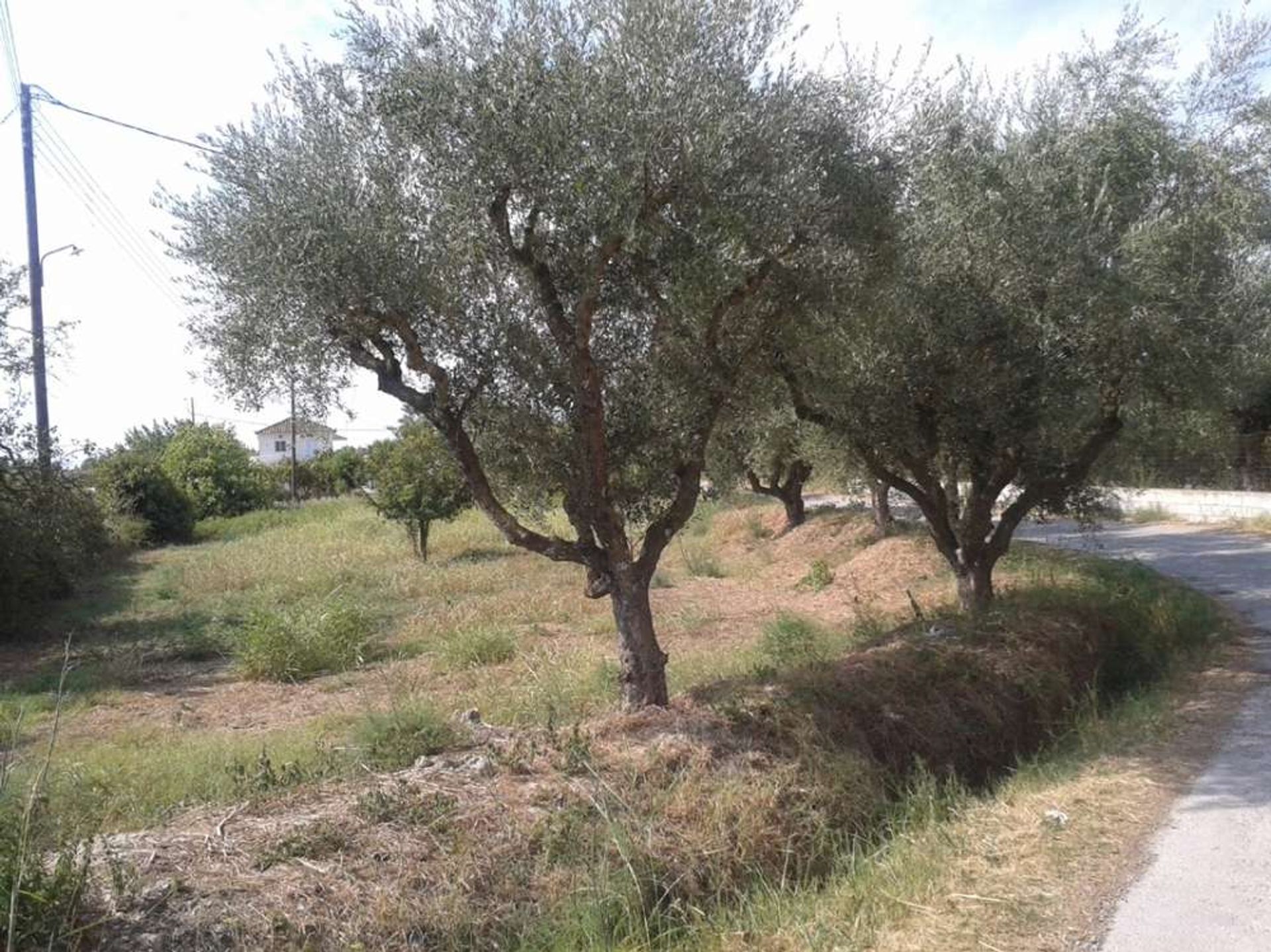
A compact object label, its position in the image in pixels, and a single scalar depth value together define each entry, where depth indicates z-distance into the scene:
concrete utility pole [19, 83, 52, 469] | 19.02
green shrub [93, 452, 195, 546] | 36.00
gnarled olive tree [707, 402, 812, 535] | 10.41
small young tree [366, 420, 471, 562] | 24.73
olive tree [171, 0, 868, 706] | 6.55
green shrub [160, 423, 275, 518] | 44.97
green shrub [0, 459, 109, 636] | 16.77
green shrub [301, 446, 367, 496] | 56.81
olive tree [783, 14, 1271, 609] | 9.16
